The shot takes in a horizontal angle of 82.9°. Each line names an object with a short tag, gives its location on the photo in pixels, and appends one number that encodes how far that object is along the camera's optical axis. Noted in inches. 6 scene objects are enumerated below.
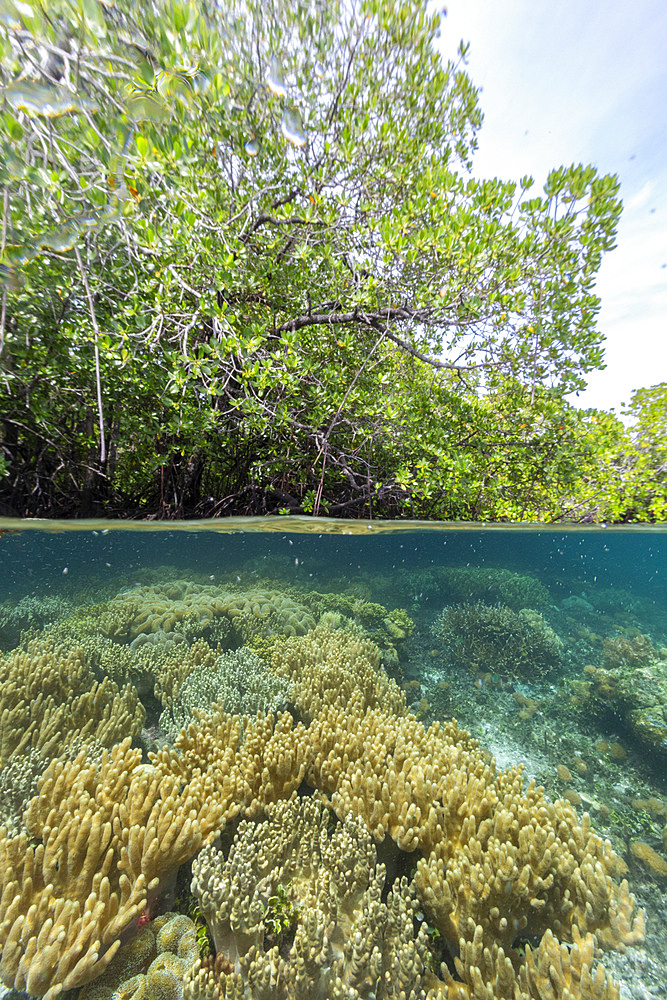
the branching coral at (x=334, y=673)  206.2
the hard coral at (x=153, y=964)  103.8
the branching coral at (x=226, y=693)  204.1
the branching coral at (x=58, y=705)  180.2
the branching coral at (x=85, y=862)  98.2
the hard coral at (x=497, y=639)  345.1
